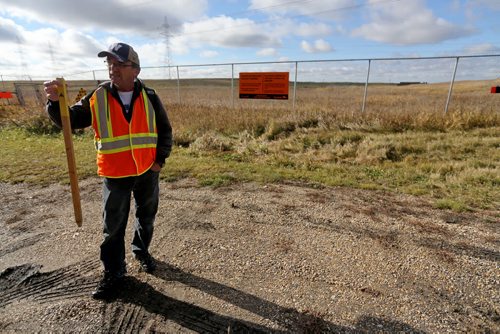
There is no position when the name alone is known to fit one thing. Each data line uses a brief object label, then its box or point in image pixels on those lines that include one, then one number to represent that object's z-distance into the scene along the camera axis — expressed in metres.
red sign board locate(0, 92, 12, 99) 15.07
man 2.39
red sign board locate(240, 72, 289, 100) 12.12
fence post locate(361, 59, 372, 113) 10.72
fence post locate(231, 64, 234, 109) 13.50
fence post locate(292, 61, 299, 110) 11.56
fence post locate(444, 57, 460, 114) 9.81
